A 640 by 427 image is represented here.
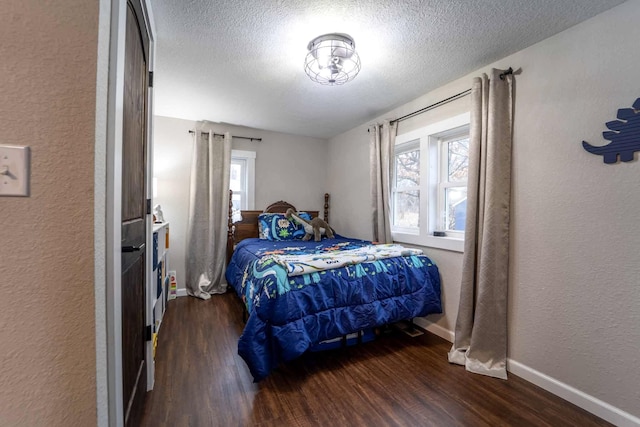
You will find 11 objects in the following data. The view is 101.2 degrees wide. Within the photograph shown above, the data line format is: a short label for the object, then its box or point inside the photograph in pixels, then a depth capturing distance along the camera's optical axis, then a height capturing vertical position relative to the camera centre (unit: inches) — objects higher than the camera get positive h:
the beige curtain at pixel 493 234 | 73.9 -5.3
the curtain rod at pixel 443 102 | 75.0 +40.2
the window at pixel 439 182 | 94.7 +12.3
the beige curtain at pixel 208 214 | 131.6 -2.3
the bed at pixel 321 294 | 65.6 -23.8
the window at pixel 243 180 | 149.2 +17.4
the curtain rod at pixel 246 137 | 136.4 +40.4
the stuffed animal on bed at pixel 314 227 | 131.6 -8.0
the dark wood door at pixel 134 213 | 39.8 -0.9
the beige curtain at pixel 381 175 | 114.3 +17.0
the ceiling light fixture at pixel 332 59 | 68.1 +43.0
